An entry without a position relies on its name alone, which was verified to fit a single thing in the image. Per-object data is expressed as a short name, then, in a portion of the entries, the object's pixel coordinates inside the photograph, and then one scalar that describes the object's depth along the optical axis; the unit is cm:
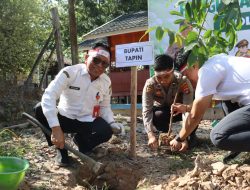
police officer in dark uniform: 245
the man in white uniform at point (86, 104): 238
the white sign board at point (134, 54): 232
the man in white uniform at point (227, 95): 174
